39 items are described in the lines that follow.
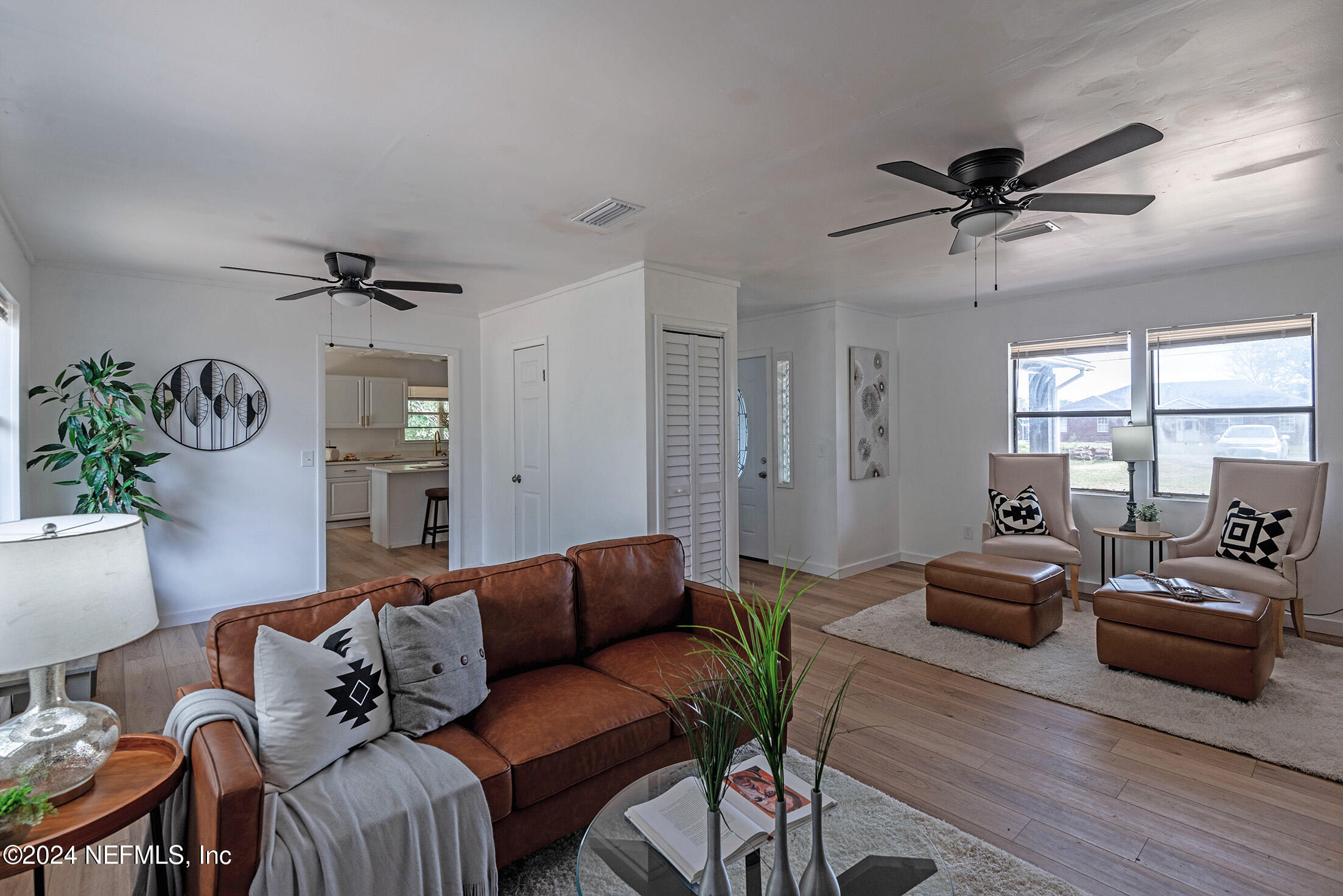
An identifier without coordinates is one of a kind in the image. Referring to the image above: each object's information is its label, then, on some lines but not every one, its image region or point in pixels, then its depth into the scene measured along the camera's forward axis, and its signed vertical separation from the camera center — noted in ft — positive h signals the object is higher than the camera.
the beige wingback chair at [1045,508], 15.16 -1.76
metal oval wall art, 14.89 +1.01
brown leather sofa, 4.95 -2.75
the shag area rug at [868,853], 4.67 -4.24
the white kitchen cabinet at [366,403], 29.40 +1.99
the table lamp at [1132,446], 15.11 -0.21
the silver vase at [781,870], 4.00 -2.67
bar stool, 23.98 -2.42
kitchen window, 32.12 +1.56
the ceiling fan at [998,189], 7.07 +2.99
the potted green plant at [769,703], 3.58 -1.53
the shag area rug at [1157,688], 8.96 -4.16
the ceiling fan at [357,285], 12.46 +3.15
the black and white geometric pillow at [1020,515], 16.16 -1.94
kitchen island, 23.90 -2.12
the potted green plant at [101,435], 12.99 +0.28
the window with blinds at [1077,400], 16.47 +1.00
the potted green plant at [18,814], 4.00 -2.31
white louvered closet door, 14.24 -0.13
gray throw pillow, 6.41 -2.26
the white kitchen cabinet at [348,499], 28.58 -2.37
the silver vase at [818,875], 4.06 -2.74
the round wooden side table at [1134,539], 14.40 -2.30
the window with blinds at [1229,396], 13.97 +0.91
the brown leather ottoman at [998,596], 12.60 -3.21
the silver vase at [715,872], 4.08 -2.74
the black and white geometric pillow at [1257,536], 12.68 -2.01
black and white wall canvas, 18.80 +0.79
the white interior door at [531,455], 16.96 -0.30
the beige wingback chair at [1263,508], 12.05 -1.95
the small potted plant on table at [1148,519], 14.93 -1.93
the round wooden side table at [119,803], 4.27 -2.54
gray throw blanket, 4.80 -3.00
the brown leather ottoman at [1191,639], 10.00 -3.33
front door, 20.31 -0.70
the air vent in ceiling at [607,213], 10.12 +3.71
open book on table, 4.74 -2.96
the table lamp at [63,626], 4.44 -1.29
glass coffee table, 4.53 -3.09
